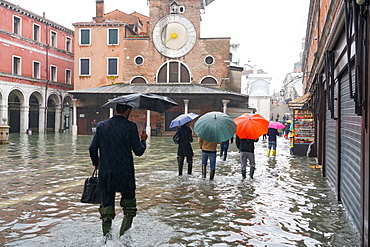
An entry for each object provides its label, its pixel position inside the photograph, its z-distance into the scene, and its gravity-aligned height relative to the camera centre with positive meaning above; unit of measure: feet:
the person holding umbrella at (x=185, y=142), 29.89 -1.86
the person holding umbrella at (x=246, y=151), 28.96 -2.48
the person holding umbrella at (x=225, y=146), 43.91 -3.18
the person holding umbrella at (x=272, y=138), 46.93 -2.44
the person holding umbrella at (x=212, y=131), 27.22 -0.90
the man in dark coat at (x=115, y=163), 14.30 -1.70
